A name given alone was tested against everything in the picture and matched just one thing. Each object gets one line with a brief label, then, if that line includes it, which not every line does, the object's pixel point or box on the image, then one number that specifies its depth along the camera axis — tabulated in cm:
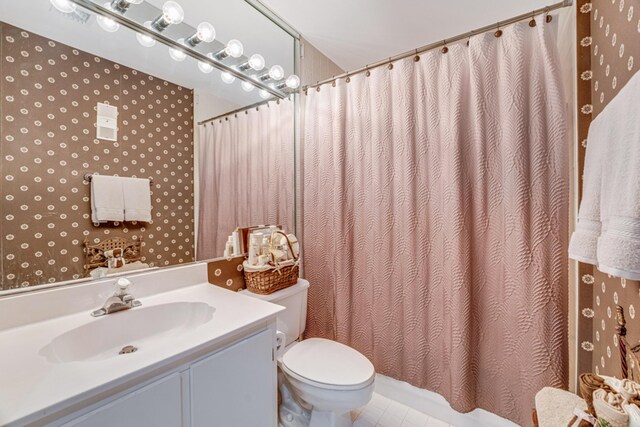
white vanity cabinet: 62
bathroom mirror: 86
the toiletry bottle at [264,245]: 148
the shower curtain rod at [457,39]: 112
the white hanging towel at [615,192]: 56
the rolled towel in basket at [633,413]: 50
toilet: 113
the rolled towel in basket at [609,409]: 53
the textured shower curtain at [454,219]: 114
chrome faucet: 94
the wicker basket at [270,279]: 137
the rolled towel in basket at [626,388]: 57
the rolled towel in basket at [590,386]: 63
